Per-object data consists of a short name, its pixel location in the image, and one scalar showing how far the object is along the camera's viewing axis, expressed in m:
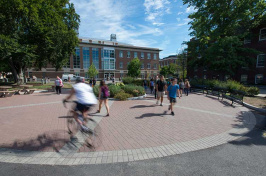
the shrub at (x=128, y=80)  22.23
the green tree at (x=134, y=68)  38.69
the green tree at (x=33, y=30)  14.17
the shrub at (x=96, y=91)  10.71
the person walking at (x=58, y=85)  12.43
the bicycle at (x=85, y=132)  3.65
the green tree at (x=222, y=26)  16.86
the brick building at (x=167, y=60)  63.96
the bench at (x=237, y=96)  8.84
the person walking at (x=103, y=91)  5.91
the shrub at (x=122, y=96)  9.79
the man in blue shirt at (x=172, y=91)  6.26
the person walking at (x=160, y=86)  7.94
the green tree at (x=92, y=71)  39.25
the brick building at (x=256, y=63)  22.23
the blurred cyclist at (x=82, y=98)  3.70
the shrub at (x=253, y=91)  11.34
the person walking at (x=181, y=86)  12.51
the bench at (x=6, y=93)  10.73
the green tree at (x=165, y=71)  47.00
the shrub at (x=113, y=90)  10.61
